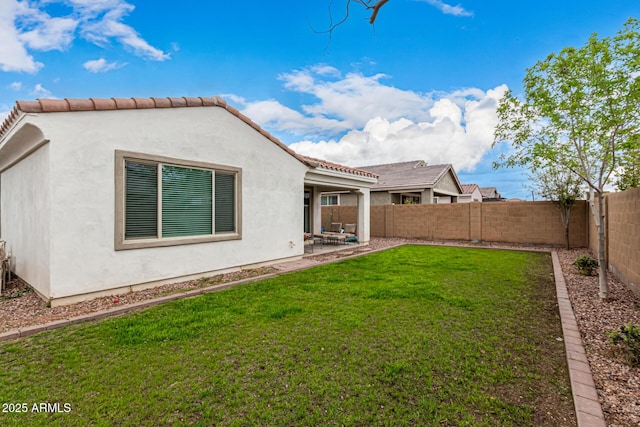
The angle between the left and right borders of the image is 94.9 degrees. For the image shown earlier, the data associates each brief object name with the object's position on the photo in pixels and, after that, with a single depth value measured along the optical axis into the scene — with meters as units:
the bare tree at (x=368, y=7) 3.81
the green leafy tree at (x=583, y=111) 5.02
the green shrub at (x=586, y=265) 8.27
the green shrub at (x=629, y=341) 3.51
